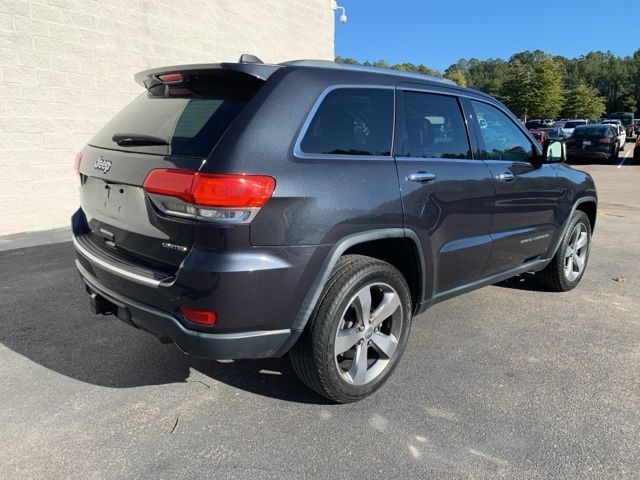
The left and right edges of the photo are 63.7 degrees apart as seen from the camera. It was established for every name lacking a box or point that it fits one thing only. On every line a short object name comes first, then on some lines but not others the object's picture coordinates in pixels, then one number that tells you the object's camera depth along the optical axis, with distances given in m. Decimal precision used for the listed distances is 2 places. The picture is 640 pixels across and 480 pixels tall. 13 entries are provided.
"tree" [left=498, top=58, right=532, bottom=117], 66.62
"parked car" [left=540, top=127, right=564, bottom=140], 29.47
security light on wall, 13.27
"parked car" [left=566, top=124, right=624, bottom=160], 19.98
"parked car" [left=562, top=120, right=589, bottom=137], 35.13
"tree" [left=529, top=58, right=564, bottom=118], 65.06
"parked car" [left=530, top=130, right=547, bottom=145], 25.09
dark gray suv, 2.31
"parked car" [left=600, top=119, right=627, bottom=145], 26.97
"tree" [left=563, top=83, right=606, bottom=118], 73.50
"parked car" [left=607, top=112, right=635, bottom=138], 42.94
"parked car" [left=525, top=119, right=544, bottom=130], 46.74
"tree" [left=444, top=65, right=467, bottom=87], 86.75
